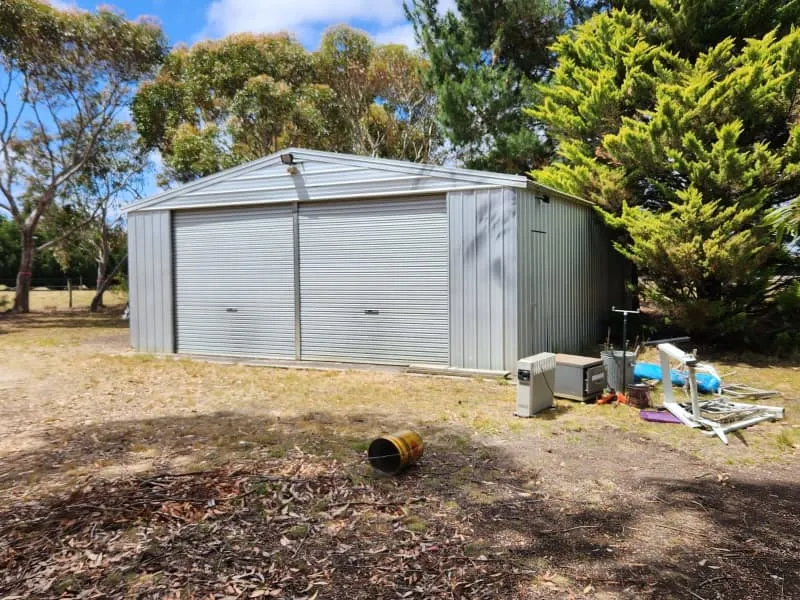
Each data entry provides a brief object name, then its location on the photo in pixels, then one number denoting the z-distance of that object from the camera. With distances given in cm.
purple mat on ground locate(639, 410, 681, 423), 557
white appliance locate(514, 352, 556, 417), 567
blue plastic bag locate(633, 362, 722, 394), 674
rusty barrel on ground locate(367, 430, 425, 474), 404
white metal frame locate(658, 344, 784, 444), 516
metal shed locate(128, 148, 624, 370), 801
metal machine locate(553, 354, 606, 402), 631
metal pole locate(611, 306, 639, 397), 667
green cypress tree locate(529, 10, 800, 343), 884
